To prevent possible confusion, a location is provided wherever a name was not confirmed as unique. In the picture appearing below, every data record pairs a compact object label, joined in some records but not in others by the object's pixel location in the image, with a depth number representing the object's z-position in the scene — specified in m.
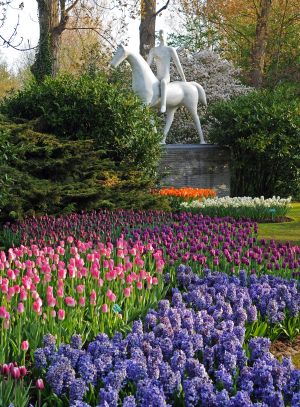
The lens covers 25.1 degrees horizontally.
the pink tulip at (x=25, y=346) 3.48
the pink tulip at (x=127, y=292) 4.61
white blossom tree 25.81
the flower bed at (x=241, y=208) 11.64
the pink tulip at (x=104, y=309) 4.21
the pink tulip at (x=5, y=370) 3.20
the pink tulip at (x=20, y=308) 4.03
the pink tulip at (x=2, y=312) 3.81
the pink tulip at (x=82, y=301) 4.24
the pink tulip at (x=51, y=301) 4.12
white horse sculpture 15.66
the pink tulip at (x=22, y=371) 3.20
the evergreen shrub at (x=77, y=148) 10.29
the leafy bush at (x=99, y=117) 12.87
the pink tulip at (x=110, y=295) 4.38
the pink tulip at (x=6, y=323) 3.87
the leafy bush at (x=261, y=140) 16.06
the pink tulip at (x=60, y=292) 4.38
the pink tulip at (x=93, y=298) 4.34
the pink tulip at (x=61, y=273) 4.75
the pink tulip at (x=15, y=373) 3.16
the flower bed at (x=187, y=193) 13.34
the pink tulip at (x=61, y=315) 3.98
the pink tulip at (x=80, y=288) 4.47
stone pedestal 16.09
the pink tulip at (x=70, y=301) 4.11
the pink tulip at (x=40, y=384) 3.11
